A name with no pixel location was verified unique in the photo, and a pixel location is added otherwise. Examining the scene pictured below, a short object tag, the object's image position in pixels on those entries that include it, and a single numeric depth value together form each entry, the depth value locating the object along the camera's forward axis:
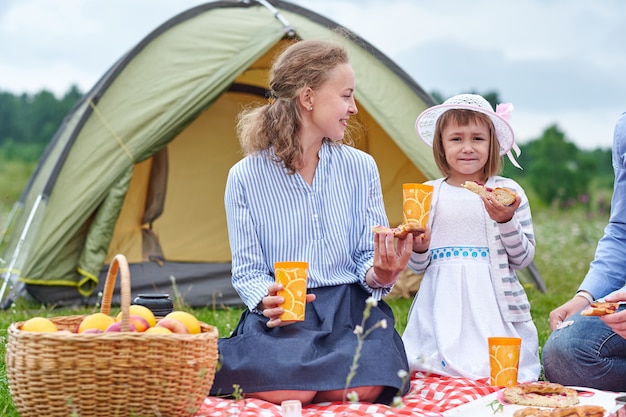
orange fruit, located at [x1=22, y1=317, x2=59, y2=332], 2.53
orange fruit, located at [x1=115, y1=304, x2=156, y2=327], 2.69
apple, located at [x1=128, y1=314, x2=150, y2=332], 2.58
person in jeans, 3.03
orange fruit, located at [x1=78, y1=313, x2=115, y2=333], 2.58
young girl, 3.30
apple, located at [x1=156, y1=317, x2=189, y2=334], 2.58
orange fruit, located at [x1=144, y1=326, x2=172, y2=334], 2.47
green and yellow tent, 5.19
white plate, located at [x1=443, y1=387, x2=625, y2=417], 2.65
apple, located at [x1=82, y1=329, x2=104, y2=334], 2.49
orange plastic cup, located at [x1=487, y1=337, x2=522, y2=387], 2.90
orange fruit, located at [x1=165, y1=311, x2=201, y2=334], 2.68
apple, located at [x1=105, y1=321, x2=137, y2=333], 2.48
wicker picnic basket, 2.37
